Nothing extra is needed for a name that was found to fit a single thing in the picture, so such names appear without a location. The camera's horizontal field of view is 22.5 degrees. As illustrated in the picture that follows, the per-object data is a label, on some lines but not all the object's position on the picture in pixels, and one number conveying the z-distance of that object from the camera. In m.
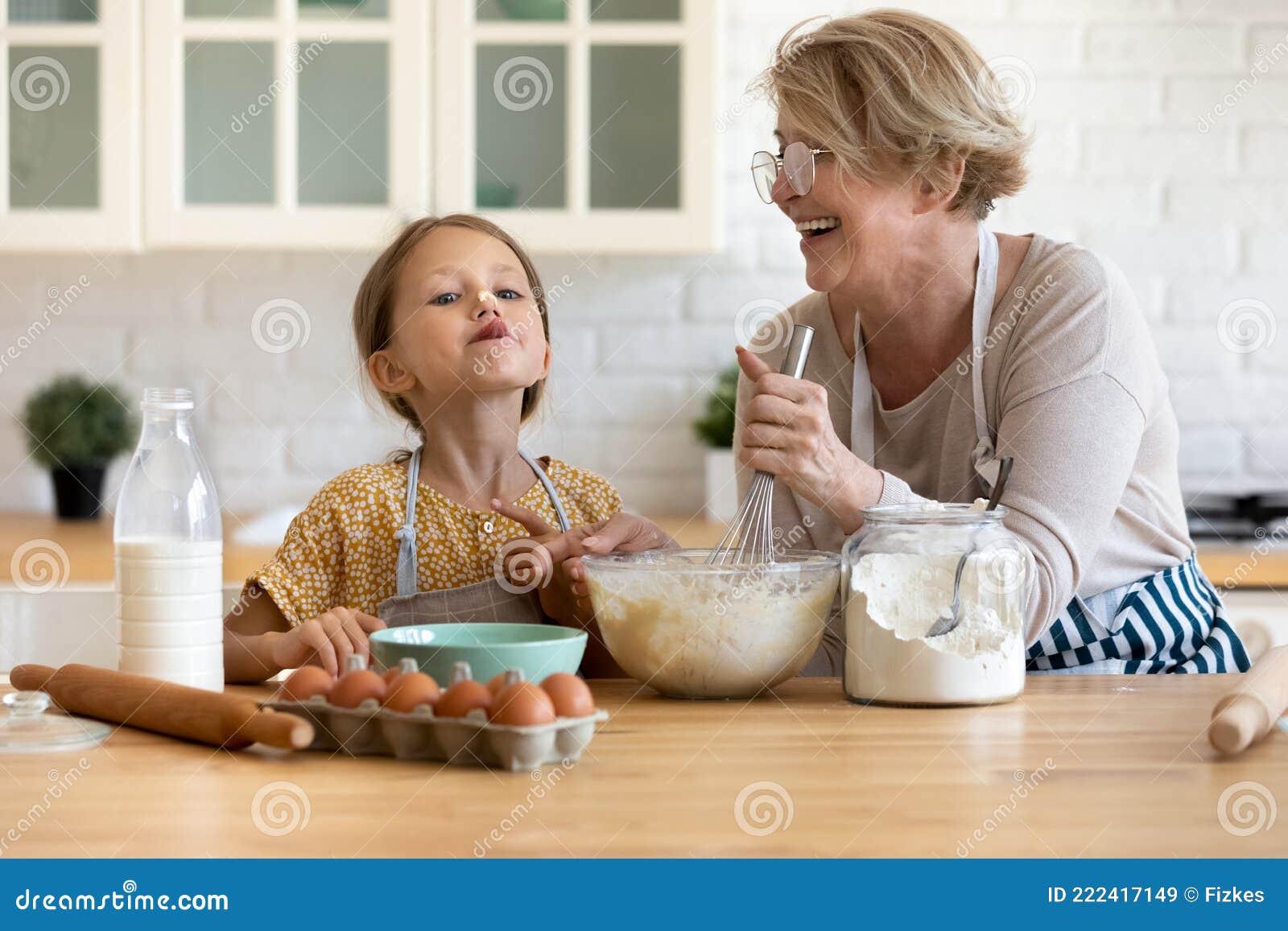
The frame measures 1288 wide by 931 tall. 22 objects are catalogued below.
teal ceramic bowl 2.71
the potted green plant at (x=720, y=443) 5.00
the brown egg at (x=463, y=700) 2.58
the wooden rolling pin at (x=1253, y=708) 2.62
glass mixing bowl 2.83
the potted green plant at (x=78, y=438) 4.99
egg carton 2.57
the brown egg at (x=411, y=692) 2.60
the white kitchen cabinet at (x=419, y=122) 4.57
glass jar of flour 2.79
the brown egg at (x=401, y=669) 2.63
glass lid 2.67
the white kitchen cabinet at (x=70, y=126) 4.55
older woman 3.23
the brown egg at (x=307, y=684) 2.65
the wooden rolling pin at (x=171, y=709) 2.60
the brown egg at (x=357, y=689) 2.62
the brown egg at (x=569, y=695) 2.58
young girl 3.19
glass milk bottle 2.79
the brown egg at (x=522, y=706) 2.56
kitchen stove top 4.53
